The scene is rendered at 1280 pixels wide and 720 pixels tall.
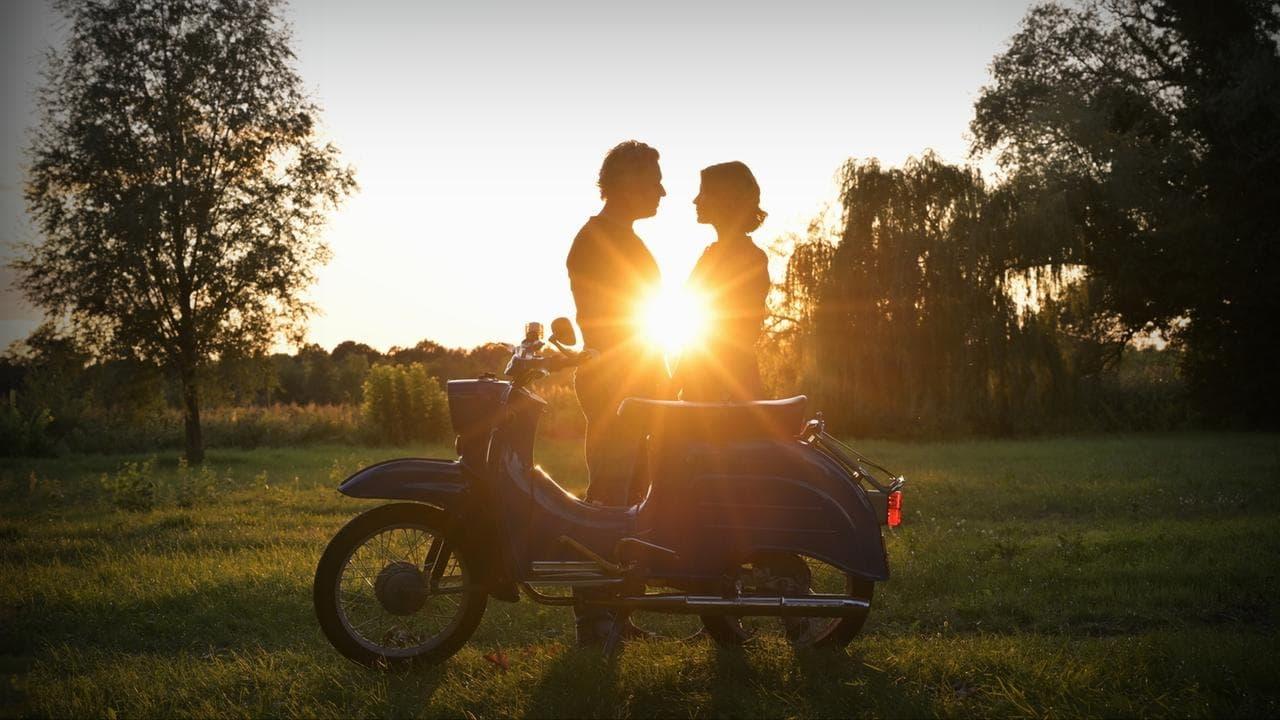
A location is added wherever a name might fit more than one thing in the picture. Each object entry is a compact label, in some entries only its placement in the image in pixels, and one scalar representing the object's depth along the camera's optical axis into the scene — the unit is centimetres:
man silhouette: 481
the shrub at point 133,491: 1120
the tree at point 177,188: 1919
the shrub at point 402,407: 2353
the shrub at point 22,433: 2056
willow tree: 2144
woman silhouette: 479
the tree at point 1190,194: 2292
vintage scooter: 420
